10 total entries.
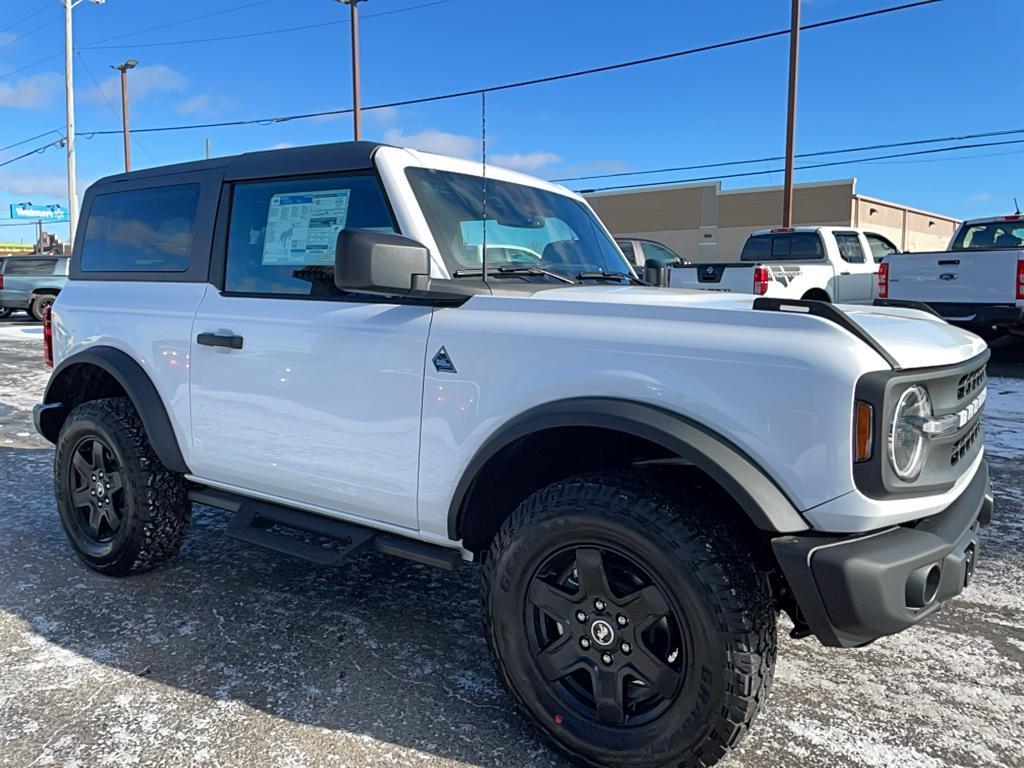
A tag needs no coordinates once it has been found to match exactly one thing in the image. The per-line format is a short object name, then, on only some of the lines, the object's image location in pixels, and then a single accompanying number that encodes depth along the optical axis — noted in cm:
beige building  3588
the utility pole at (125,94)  3306
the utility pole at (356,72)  2439
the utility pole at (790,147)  1941
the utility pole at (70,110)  2656
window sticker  319
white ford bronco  208
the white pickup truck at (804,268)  1085
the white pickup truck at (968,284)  927
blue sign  8931
